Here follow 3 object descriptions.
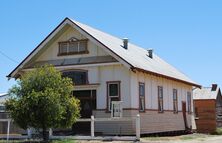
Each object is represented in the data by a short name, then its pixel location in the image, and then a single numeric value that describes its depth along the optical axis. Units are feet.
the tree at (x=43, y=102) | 70.20
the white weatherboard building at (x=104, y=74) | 89.97
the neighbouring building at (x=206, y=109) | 159.02
